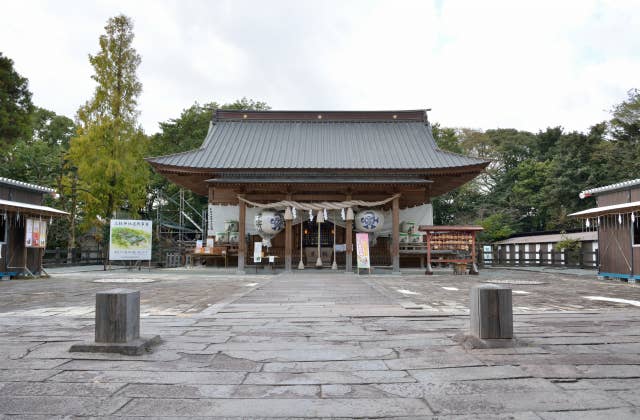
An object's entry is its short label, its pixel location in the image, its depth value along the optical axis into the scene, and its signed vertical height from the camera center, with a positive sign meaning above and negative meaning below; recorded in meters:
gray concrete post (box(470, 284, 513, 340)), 3.85 -0.62
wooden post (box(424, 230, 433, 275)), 15.49 -0.40
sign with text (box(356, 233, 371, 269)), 15.28 -0.23
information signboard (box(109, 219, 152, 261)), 16.34 +0.05
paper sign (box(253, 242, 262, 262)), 16.31 -0.39
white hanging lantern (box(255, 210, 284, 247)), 17.48 +0.75
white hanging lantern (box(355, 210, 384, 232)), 17.41 +0.82
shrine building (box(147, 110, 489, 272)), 16.92 +2.51
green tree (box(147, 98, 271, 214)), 32.03 +7.45
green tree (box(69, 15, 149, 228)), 21.30 +5.31
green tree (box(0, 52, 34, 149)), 17.92 +5.61
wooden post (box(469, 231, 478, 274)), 15.54 -0.63
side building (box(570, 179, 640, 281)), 12.23 +0.42
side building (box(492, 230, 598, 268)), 19.89 -0.46
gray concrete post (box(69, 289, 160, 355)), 3.65 -0.72
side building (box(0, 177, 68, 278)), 12.84 +0.42
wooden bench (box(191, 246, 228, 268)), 18.09 -0.52
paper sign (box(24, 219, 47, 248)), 13.43 +0.25
